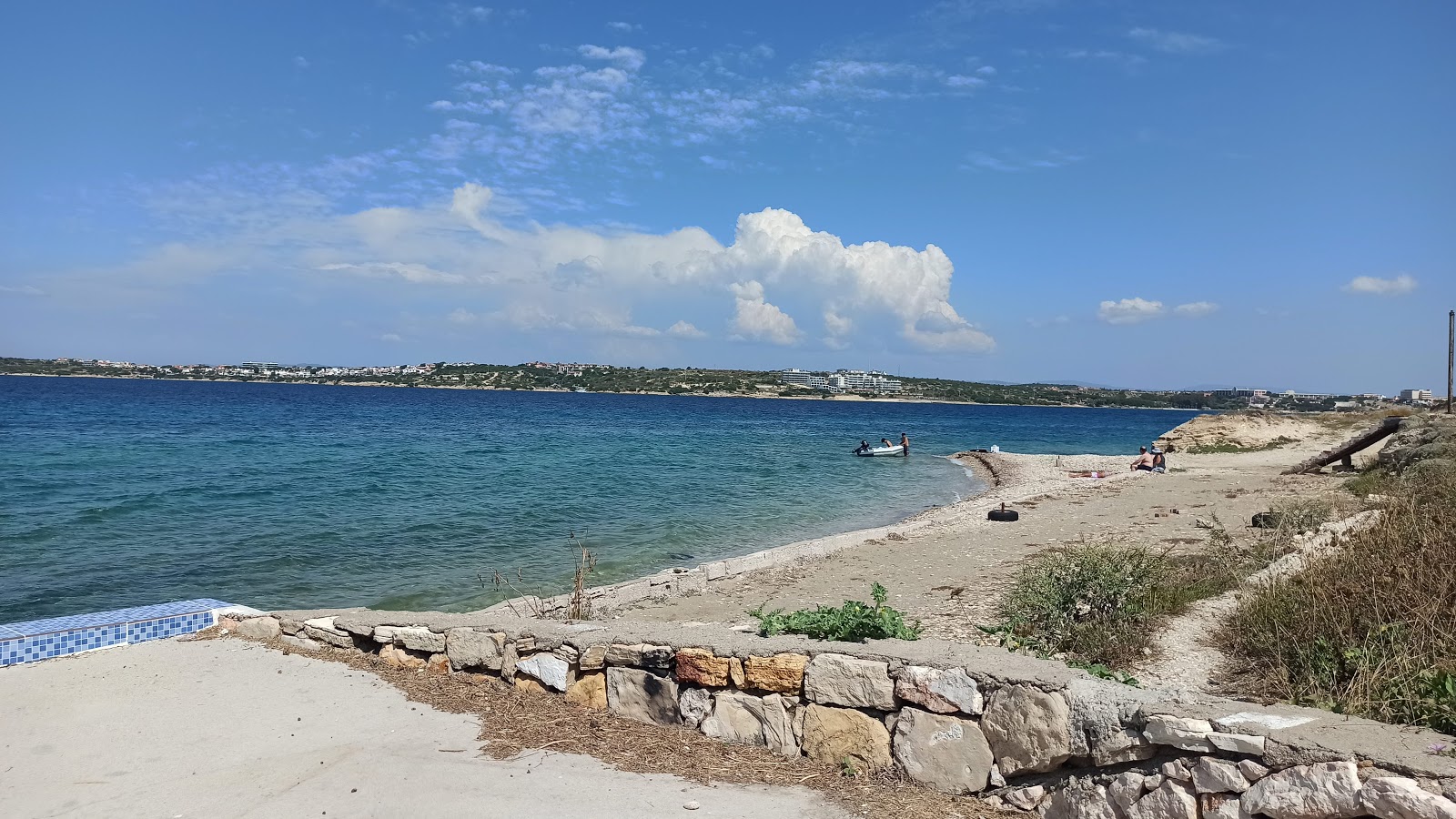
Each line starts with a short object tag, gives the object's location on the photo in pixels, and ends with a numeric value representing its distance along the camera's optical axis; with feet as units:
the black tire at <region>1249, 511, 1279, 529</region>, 36.43
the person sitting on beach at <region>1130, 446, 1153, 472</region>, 96.81
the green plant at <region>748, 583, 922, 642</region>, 17.26
